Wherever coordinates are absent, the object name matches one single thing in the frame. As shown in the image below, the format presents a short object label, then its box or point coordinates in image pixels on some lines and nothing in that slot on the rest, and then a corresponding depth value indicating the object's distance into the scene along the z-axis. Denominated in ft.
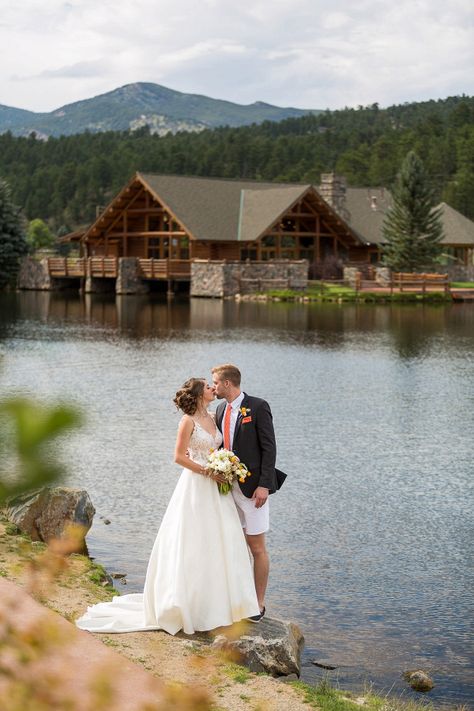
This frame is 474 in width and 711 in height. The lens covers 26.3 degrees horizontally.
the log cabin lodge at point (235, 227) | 178.91
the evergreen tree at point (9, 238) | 194.49
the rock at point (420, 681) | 24.62
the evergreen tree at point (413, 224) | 174.09
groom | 25.66
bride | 24.67
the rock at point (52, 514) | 33.45
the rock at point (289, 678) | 24.05
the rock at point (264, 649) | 24.21
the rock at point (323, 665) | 25.58
